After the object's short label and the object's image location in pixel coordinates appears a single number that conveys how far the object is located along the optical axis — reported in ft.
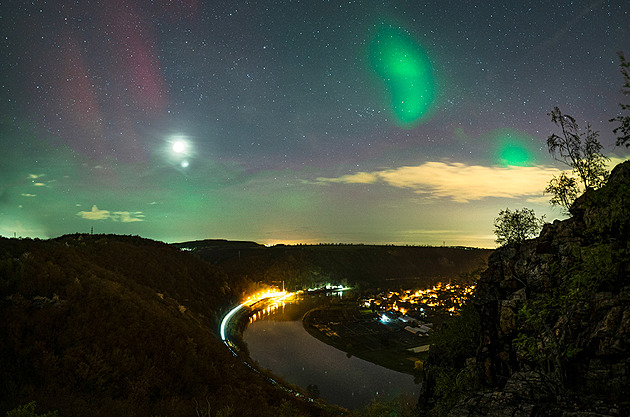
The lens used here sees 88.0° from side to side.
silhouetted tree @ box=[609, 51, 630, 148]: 55.77
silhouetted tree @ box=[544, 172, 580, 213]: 89.45
